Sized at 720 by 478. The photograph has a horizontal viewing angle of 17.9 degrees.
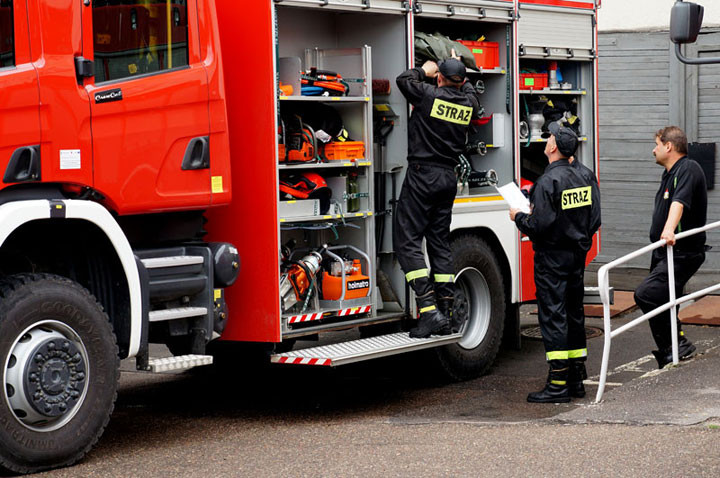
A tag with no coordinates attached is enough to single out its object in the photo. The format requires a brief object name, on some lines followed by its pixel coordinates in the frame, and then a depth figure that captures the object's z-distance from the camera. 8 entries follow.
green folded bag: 15.99
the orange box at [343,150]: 14.91
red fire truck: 11.47
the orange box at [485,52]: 17.05
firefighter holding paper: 14.74
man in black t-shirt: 16.43
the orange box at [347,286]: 14.83
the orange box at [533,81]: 18.02
